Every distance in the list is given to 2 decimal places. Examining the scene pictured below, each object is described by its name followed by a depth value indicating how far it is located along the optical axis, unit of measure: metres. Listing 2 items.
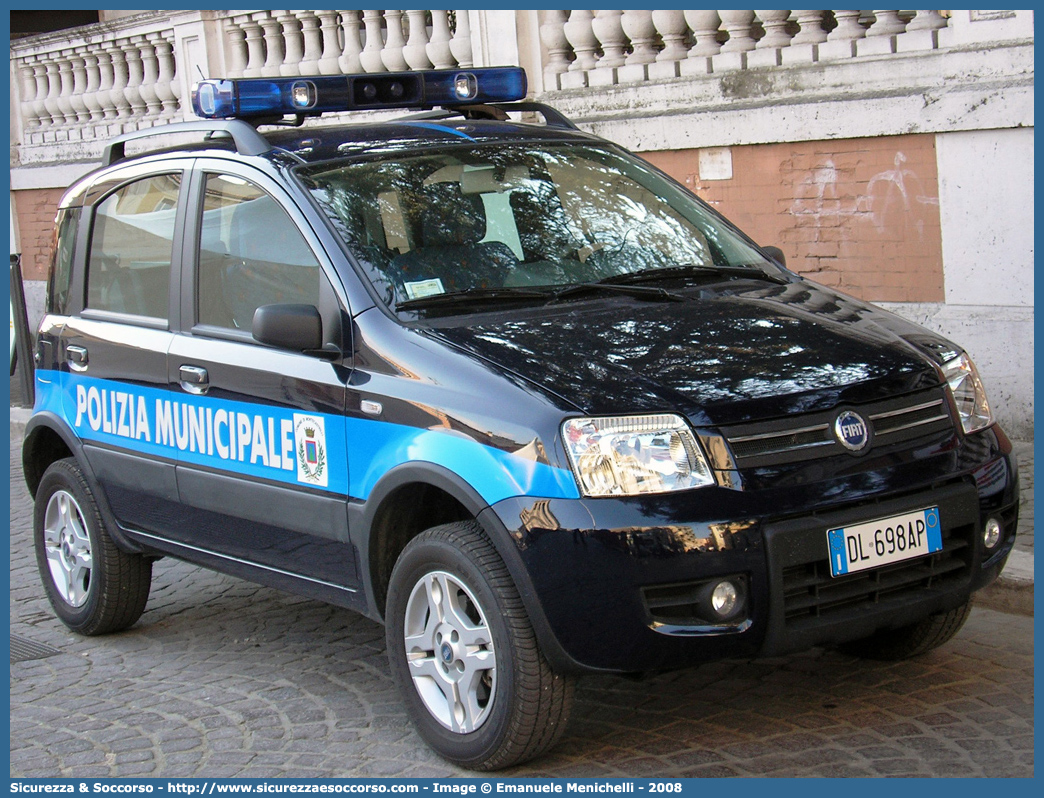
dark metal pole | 12.66
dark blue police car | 3.85
